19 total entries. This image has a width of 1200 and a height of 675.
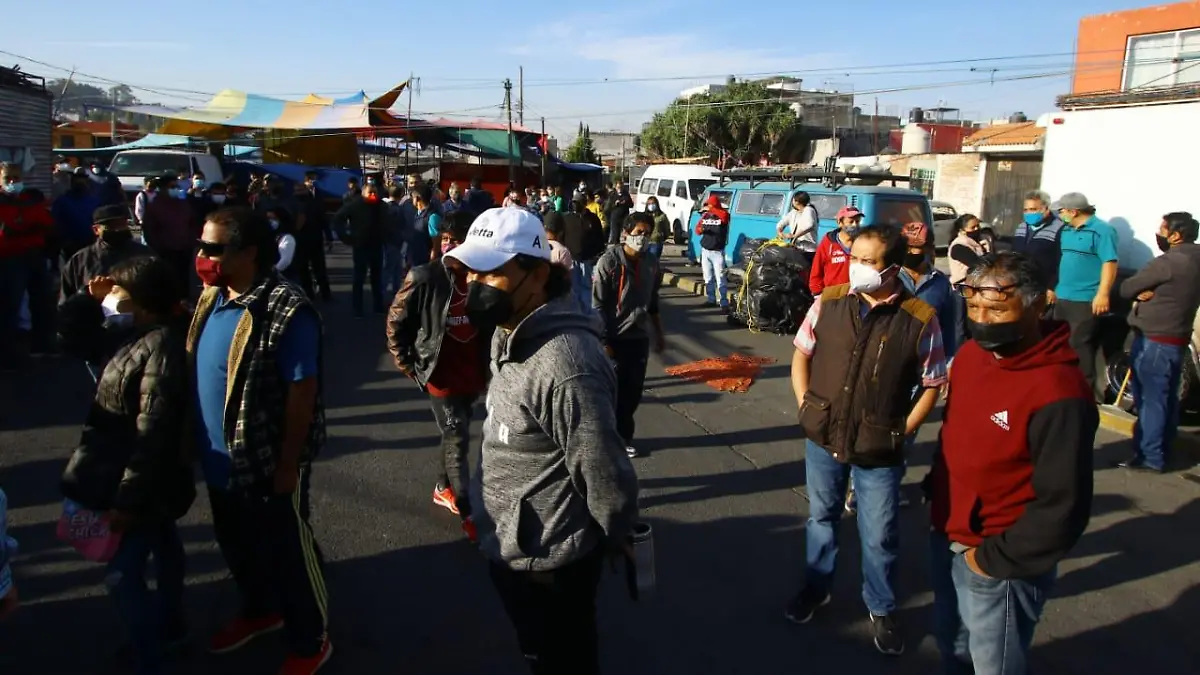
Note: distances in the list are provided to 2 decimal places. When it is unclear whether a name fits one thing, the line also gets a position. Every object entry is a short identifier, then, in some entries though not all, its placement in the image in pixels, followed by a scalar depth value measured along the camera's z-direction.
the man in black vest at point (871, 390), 3.29
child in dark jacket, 2.88
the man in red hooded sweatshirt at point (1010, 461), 2.31
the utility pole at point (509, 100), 27.44
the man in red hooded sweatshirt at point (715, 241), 12.11
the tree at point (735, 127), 42.66
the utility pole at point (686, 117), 43.56
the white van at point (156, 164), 17.25
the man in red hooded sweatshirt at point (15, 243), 7.27
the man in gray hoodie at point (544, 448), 2.15
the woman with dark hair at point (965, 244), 6.17
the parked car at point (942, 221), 20.84
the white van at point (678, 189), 21.30
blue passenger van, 10.99
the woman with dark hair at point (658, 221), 15.42
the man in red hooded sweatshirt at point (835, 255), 7.10
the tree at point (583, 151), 50.84
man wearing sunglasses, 2.87
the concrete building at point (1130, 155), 8.61
